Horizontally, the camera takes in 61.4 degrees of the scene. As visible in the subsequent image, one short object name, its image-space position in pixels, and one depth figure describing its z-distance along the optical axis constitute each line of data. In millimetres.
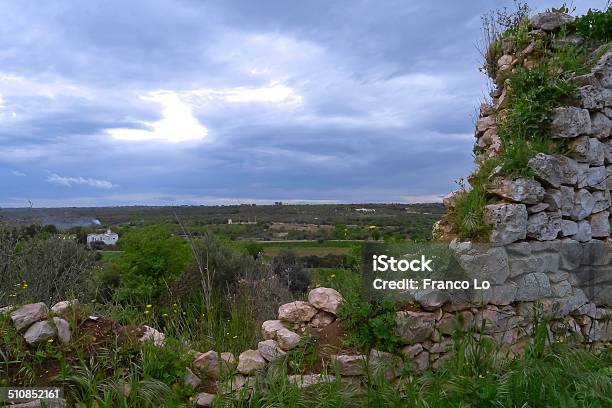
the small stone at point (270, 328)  4777
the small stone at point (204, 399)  4227
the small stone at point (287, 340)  4602
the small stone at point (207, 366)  4543
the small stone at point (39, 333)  4242
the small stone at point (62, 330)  4340
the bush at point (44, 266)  8336
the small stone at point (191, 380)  4324
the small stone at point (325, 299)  4859
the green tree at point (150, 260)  8414
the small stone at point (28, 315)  4328
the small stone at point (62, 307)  4543
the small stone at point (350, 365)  4496
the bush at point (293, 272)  9141
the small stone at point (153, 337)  4493
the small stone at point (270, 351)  4539
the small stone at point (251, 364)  4484
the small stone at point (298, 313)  4902
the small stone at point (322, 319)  4891
